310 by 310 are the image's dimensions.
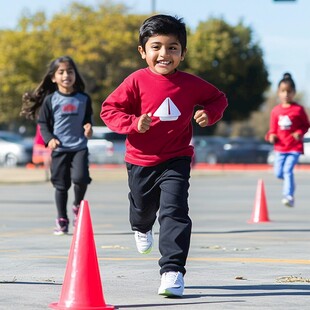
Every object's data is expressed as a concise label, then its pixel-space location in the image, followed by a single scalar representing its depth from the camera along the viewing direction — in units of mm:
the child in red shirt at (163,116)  7621
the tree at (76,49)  65062
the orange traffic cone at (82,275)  6570
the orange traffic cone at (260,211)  15137
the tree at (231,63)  71875
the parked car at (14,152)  53156
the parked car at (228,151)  54719
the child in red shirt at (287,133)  16656
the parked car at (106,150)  53188
